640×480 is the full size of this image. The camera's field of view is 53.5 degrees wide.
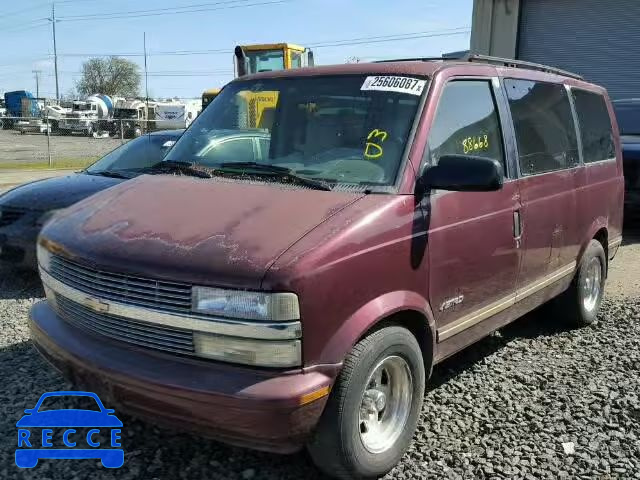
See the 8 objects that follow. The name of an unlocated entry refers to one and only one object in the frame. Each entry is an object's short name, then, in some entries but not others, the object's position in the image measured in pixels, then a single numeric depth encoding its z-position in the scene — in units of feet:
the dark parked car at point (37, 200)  19.45
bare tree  278.67
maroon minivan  8.52
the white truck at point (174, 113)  148.29
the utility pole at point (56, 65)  239.03
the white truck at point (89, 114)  144.87
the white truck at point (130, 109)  166.50
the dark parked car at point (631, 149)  29.40
